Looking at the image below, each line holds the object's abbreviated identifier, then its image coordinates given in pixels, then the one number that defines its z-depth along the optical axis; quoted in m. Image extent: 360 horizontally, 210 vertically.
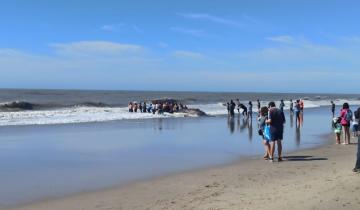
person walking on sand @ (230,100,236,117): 36.74
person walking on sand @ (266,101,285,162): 13.41
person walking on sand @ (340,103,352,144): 16.86
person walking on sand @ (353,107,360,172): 10.55
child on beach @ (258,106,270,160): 13.93
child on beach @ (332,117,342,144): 17.47
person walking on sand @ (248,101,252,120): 33.97
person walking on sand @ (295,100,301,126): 29.47
